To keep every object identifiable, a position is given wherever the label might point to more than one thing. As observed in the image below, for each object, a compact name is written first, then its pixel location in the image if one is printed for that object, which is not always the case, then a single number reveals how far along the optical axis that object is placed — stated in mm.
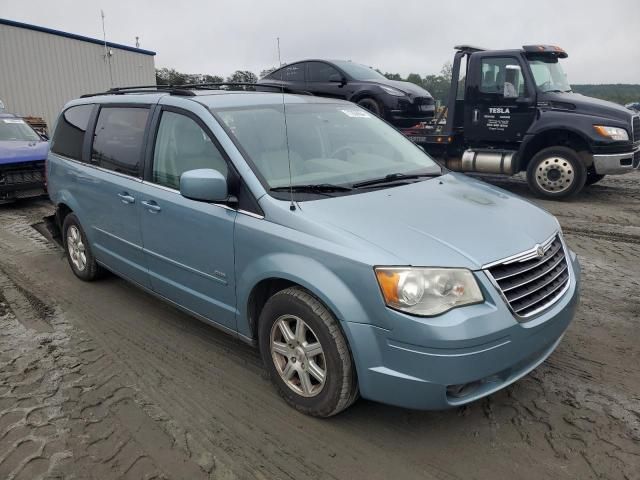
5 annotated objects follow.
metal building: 21391
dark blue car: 8812
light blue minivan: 2412
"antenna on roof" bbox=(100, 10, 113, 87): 24141
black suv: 10016
